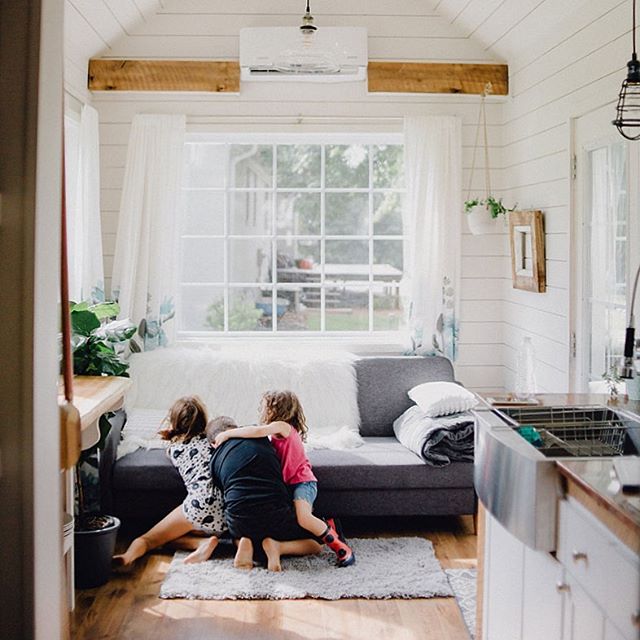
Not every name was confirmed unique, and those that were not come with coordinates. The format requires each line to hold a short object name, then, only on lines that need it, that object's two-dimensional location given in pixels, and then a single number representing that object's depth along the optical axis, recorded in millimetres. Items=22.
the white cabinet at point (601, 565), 1648
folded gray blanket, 4305
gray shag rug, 3613
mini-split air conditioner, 5020
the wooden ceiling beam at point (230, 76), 5148
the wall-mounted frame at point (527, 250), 4570
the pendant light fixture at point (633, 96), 2773
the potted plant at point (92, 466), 3660
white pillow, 4539
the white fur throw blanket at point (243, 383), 4887
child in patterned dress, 4008
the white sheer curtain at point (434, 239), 5238
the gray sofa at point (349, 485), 4234
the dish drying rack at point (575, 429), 2635
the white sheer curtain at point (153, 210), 5172
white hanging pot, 5051
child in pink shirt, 3924
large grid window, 5453
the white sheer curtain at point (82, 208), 4891
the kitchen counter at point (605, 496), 1712
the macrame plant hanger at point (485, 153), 5309
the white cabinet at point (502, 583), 2471
